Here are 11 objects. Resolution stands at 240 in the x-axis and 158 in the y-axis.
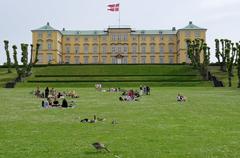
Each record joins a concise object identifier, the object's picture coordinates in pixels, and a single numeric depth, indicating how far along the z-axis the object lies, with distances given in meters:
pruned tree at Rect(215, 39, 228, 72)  68.19
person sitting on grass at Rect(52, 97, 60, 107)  27.62
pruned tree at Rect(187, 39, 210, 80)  65.38
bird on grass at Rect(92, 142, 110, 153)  11.92
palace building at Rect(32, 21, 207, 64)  117.06
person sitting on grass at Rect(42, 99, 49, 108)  26.97
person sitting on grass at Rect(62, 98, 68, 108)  26.92
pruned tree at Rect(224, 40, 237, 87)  57.04
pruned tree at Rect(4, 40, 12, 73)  73.44
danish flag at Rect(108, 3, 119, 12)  89.94
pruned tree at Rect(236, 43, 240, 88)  56.94
